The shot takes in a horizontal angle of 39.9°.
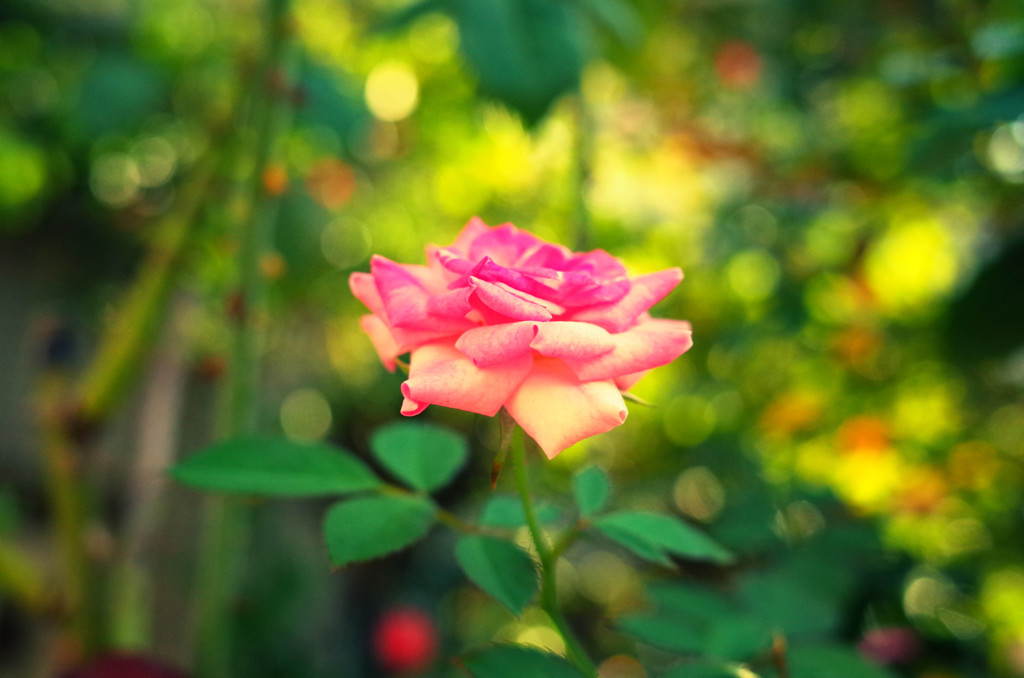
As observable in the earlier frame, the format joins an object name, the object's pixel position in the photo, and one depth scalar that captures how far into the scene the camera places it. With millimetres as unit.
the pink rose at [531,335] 243
